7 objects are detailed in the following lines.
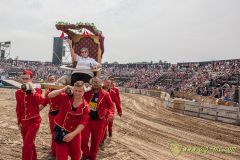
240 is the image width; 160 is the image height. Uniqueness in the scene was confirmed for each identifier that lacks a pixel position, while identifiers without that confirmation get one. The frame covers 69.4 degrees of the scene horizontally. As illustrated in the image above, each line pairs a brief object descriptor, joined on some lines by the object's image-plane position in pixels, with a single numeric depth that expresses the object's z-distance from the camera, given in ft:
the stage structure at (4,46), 150.20
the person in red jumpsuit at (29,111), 11.00
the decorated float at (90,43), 16.76
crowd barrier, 31.78
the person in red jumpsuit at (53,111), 13.80
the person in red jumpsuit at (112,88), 20.66
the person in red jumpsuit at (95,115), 12.99
